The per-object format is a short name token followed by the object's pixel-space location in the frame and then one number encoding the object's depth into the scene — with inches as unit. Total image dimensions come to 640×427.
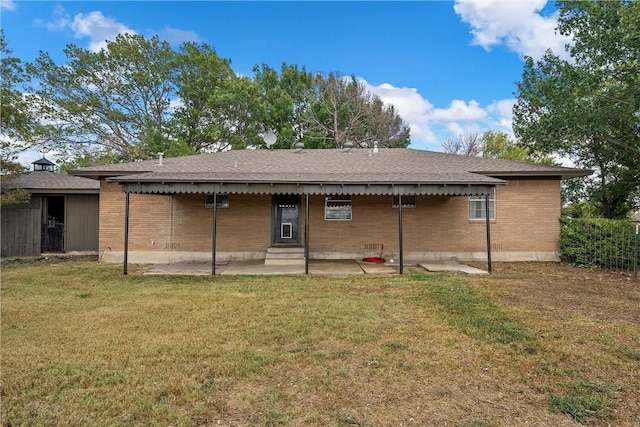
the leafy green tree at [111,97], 840.3
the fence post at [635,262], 349.0
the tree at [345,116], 989.8
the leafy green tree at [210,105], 919.7
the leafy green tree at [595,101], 432.1
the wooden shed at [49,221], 519.2
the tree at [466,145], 1224.8
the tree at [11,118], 496.1
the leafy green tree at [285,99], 951.6
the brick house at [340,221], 451.5
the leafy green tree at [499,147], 1220.5
